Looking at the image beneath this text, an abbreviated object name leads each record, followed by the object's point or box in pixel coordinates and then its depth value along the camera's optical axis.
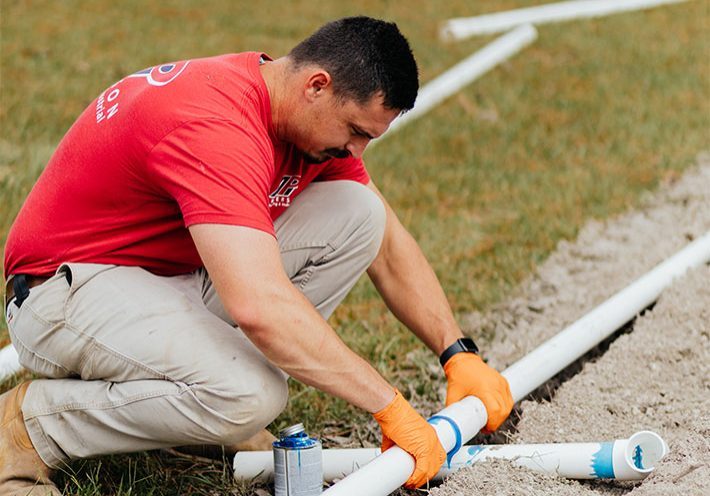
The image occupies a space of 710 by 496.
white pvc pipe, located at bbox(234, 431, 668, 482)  6.37
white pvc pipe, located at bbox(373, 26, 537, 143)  16.08
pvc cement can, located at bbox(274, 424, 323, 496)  6.08
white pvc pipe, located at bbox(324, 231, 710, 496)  6.03
